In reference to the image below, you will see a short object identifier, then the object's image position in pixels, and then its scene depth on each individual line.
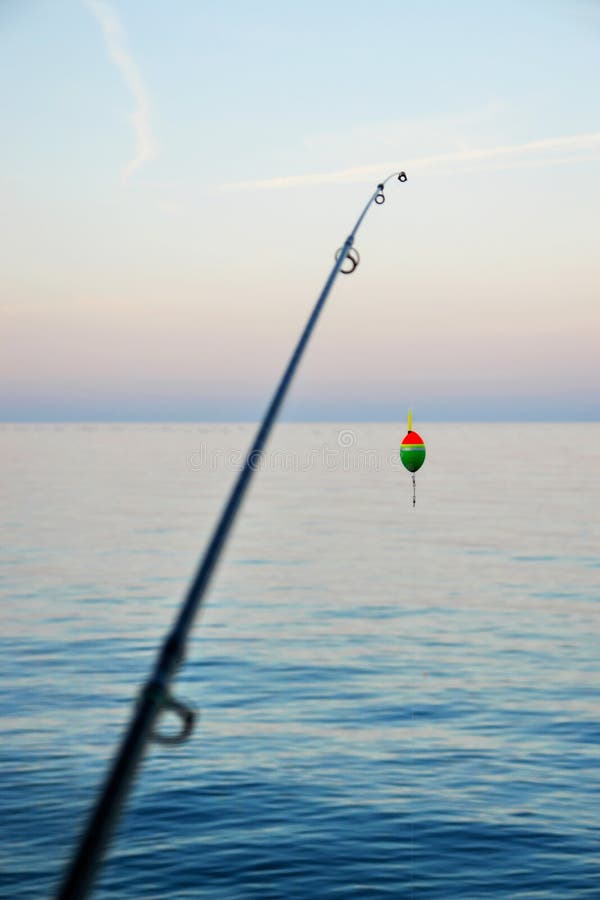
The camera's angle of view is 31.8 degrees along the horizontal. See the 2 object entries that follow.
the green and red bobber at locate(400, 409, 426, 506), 19.36
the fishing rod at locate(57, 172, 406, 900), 2.42
